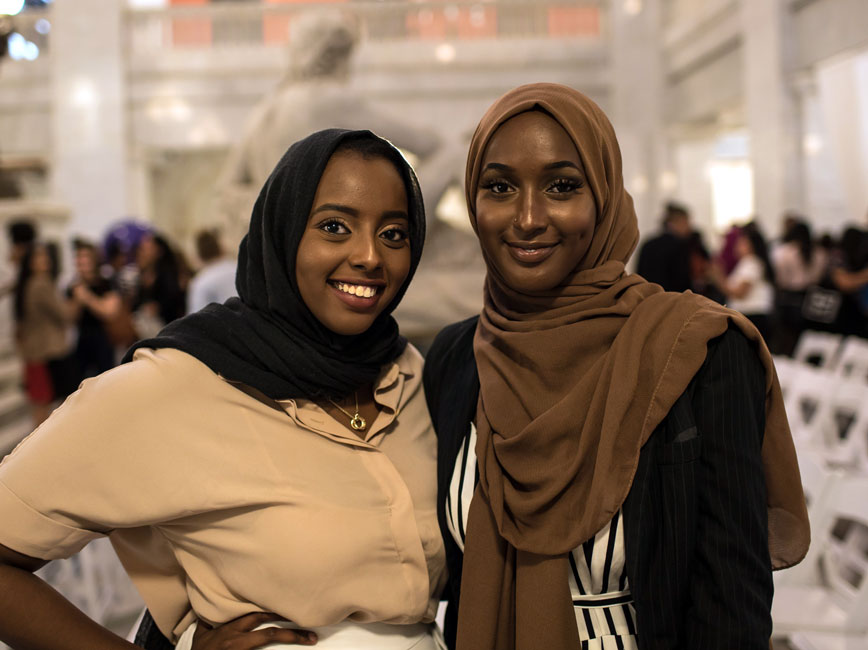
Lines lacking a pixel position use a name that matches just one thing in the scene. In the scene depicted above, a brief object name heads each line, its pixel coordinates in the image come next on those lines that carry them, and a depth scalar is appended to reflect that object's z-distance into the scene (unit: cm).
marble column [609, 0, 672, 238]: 1320
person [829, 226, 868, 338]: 630
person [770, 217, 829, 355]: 679
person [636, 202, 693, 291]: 512
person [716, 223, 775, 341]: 621
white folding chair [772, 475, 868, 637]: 231
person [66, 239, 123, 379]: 648
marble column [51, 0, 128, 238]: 1308
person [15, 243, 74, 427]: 580
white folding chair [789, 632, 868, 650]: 222
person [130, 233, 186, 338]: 589
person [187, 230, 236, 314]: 374
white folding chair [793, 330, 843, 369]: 543
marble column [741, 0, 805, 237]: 950
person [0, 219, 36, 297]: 602
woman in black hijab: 135
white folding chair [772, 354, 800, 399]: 442
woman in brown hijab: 133
